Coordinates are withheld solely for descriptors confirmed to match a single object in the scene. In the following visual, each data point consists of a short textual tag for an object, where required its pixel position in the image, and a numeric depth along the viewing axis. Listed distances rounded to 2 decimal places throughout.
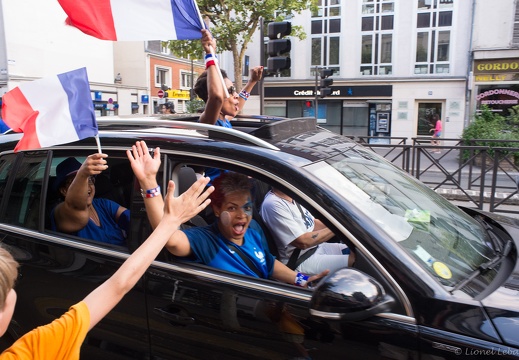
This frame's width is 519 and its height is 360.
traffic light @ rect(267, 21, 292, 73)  8.95
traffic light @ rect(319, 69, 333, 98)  17.64
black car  1.74
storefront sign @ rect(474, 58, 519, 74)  23.94
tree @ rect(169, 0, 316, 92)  16.30
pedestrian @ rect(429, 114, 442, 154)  9.30
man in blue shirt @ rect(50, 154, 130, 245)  2.53
